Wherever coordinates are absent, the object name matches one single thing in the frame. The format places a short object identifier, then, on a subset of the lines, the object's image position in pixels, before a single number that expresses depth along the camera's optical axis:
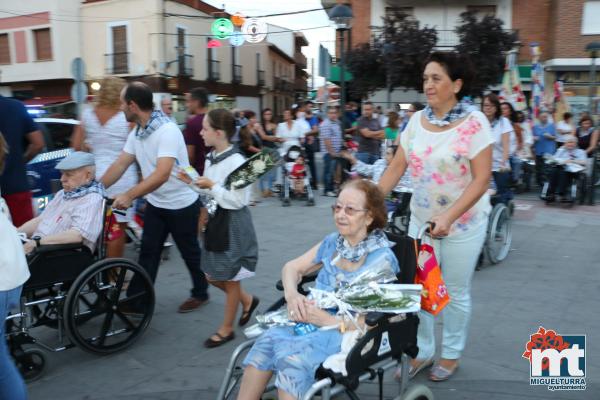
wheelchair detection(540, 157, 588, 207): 9.08
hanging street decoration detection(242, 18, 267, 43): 20.60
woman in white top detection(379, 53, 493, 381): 2.90
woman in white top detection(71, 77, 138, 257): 4.52
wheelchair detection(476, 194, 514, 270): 5.74
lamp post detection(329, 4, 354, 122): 9.81
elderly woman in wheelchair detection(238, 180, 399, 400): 2.28
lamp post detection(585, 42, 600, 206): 9.12
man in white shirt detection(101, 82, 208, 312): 3.83
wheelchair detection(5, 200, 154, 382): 3.23
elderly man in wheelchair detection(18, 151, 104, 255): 3.51
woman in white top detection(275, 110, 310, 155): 10.55
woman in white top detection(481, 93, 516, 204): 5.80
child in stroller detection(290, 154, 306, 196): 9.44
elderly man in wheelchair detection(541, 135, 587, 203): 9.10
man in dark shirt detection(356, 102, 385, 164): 10.05
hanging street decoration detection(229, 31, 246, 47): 22.05
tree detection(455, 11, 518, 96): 18.50
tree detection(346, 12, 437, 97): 18.31
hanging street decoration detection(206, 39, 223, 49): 23.68
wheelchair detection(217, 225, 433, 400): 2.18
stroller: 9.36
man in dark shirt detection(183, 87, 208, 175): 5.69
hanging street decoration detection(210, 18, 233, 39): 22.09
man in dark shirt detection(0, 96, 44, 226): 4.16
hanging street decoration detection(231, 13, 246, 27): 20.38
